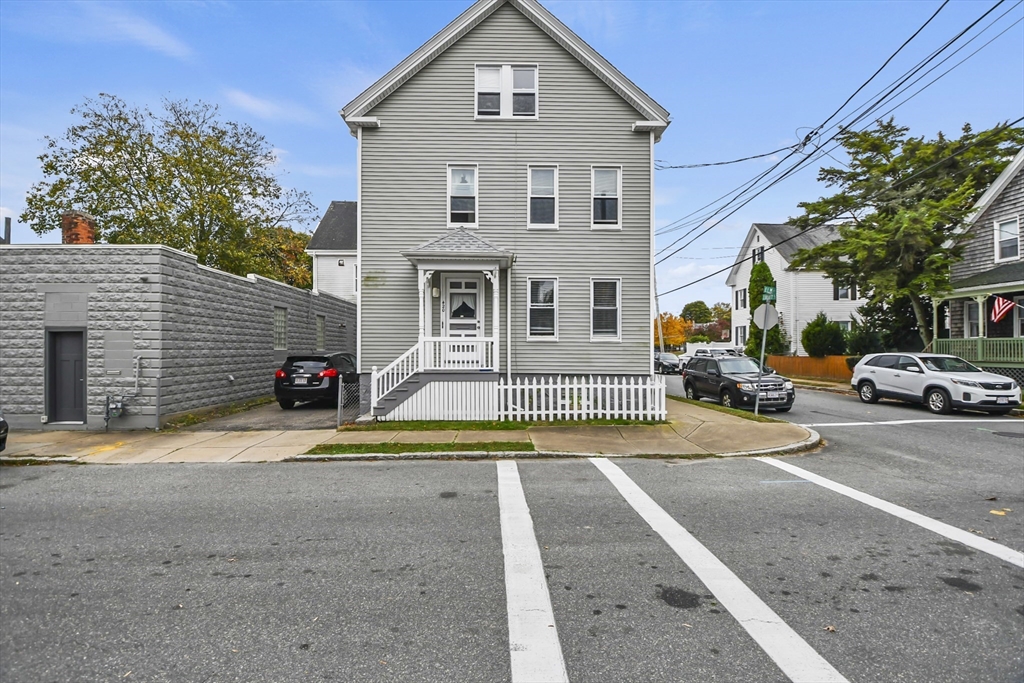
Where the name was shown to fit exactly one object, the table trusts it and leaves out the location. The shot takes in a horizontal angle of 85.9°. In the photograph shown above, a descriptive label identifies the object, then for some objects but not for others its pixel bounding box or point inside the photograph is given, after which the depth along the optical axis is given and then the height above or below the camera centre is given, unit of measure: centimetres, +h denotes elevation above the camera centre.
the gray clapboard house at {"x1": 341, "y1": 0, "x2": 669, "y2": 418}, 1526 +445
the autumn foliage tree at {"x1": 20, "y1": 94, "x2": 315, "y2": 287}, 2603 +796
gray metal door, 1230 -54
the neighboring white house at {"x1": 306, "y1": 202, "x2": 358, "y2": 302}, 3531 +562
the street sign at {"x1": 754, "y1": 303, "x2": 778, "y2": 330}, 1365 +82
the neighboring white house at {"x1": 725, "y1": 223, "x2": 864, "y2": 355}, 3812 +372
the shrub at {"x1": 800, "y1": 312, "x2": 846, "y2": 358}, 3100 +54
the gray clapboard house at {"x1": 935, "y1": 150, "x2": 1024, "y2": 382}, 1986 +237
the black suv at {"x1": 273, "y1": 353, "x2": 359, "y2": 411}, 1547 -84
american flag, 1970 +144
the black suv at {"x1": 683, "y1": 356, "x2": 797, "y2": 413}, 1579 -107
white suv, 1475 -103
